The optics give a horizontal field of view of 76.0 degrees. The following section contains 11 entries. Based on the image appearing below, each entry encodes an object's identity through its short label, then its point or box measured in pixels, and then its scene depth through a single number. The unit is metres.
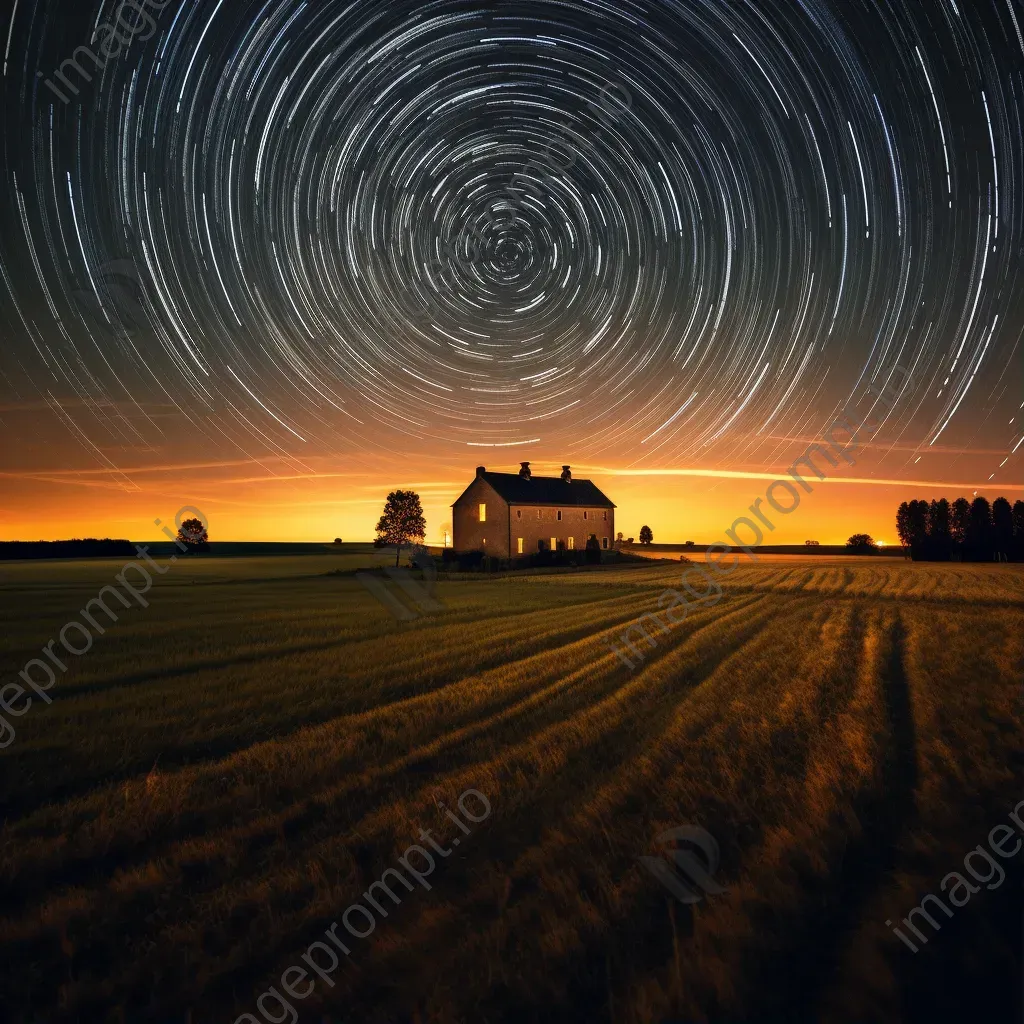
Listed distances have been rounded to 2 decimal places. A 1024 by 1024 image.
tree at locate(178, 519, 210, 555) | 138.75
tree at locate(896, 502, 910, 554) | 122.12
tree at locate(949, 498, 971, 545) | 112.31
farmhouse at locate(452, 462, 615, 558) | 69.50
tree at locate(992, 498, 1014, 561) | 100.81
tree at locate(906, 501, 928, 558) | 119.62
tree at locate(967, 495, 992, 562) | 104.41
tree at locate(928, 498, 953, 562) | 102.13
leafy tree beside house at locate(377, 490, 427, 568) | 96.56
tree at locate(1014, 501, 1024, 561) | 100.06
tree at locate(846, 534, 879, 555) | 108.19
